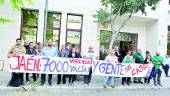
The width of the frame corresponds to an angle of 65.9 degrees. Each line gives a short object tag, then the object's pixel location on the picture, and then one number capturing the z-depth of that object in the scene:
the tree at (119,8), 6.19
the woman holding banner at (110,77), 5.49
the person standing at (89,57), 5.42
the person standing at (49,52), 5.00
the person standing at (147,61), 6.25
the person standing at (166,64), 8.93
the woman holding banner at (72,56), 5.32
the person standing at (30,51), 5.09
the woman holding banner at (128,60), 5.94
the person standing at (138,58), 6.18
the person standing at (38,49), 5.26
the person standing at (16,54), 4.54
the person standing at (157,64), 6.04
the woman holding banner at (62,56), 5.23
